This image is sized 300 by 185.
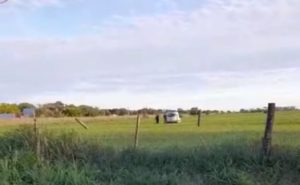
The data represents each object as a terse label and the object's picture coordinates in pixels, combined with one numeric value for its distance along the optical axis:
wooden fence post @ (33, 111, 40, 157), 9.19
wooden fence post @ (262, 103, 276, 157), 9.09
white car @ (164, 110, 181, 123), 54.56
